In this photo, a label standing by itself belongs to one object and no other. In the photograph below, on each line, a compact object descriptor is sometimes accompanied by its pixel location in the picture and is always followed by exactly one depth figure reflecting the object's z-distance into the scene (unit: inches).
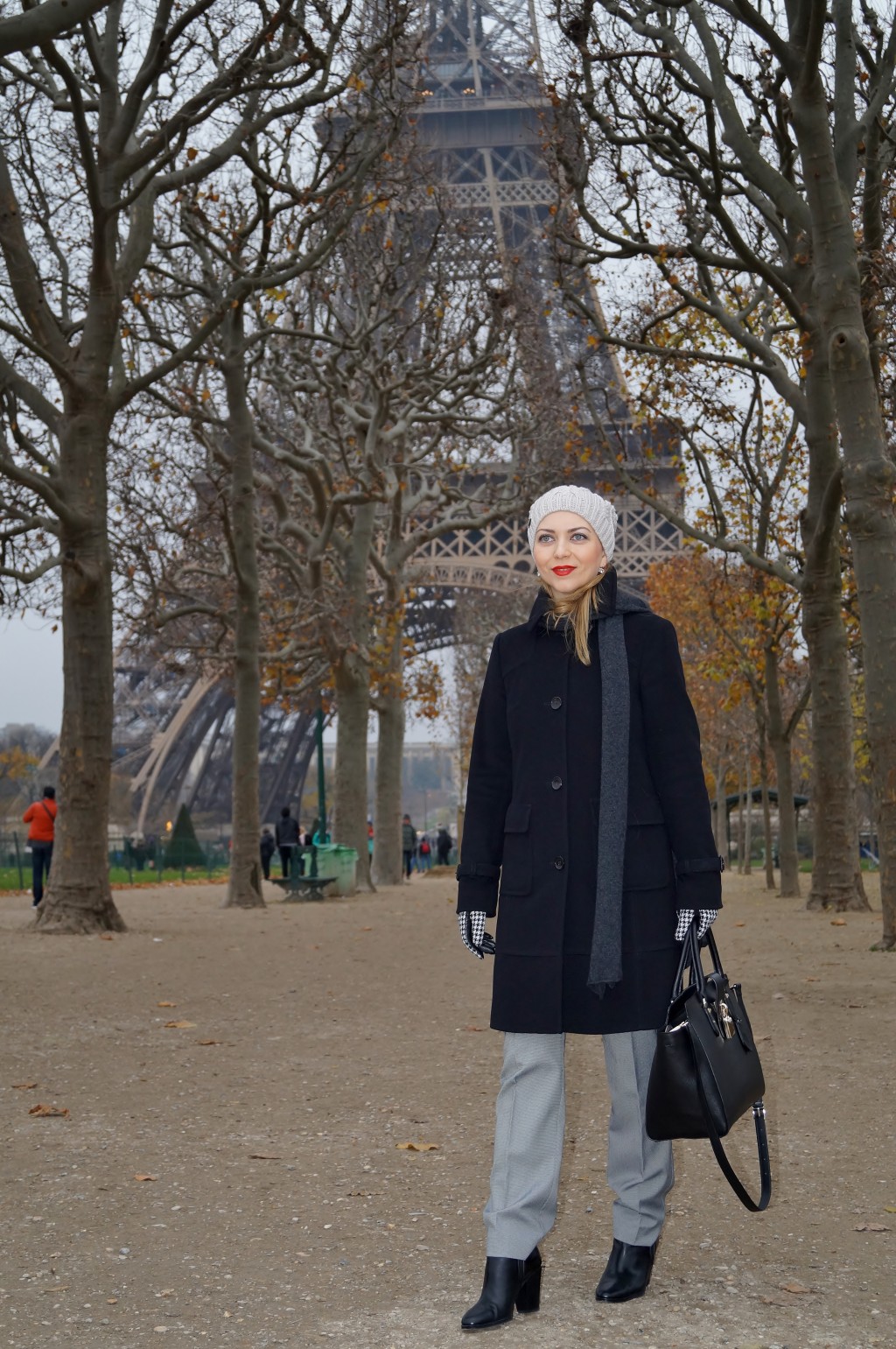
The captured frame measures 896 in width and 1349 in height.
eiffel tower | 1759.4
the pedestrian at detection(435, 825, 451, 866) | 1721.2
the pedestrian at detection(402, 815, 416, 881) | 1450.5
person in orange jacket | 715.4
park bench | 840.9
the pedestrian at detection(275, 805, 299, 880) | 1083.9
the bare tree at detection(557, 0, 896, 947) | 407.8
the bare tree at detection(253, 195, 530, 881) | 799.1
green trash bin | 886.4
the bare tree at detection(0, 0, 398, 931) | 522.6
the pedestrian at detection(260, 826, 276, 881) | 1299.2
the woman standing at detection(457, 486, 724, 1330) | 138.4
